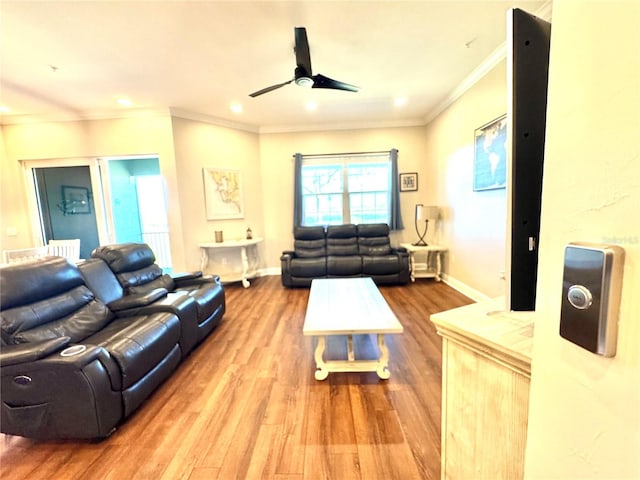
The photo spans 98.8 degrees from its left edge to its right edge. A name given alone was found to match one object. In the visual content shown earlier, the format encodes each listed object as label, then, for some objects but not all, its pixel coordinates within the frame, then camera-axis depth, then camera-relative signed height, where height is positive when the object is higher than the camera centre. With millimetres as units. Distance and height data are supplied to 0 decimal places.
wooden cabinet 683 -523
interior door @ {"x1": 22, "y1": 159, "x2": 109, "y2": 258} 4273 +237
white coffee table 1917 -847
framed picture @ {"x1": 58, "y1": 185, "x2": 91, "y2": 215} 4410 +244
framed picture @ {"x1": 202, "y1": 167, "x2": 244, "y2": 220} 4598 +298
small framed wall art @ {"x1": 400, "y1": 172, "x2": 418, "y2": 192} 5102 +404
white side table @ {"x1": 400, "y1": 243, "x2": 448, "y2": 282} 4426 -981
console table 4516 -802
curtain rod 5129 +974
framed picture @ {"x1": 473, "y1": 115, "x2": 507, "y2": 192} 2834 +499
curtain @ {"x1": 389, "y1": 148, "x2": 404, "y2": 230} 4985 +149
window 5148 +326
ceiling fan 2288 +1220
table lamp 4402 -148
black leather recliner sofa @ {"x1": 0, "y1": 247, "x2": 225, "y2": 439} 1460 -819
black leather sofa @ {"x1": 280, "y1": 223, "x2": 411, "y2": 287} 4332 -830
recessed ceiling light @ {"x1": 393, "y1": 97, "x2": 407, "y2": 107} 3992 +1527
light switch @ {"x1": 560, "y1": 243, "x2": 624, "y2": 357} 370 -138
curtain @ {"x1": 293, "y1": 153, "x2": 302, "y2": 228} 5047 +324
